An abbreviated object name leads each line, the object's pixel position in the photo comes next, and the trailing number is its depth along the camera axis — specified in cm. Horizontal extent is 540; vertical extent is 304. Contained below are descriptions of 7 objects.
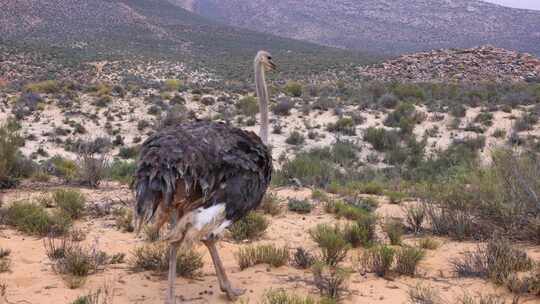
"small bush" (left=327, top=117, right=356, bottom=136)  1727
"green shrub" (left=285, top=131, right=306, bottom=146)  1602
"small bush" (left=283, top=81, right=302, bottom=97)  2516
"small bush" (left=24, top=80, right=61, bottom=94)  2409
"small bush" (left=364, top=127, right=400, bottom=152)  1555
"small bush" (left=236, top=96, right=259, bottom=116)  1994
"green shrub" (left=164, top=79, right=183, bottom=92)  2592
